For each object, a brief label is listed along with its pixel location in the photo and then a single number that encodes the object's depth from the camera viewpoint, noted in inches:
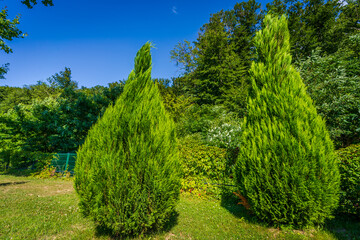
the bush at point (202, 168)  243.9
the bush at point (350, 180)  136.4
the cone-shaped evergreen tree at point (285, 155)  120.3
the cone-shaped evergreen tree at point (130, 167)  104.2
